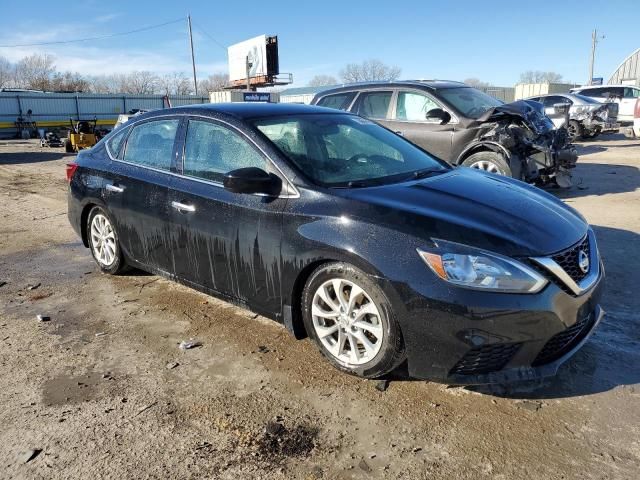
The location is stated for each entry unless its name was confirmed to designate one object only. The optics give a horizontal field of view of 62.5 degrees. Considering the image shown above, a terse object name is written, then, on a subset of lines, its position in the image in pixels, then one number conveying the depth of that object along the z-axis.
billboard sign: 51.47
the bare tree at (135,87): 75.56
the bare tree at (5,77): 71.03
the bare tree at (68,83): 64.98
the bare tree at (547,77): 99.01
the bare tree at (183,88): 72.16
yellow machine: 20.22
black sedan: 2.71
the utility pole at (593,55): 55.85
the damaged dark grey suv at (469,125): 7.79
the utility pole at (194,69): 54.91
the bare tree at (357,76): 83.36
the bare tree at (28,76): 69.51
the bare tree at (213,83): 87.88
